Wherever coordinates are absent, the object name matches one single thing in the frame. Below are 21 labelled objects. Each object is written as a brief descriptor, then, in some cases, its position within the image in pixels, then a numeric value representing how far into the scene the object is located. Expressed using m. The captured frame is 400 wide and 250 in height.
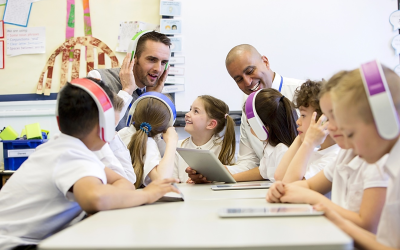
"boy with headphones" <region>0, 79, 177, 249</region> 1.04
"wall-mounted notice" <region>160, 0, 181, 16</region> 3.29
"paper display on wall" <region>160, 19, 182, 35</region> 3.30
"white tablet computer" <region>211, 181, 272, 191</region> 1.57
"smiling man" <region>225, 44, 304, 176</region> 2.64
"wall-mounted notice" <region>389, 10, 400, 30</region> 3.15
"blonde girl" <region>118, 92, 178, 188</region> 2.08
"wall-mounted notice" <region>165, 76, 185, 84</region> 3.31
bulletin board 3.43
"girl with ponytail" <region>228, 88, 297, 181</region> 1.97
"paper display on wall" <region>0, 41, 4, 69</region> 3.57
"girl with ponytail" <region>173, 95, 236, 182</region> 2.51
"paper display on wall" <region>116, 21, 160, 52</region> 3.39
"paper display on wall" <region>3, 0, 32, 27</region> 3.55
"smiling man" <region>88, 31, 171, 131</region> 2.78
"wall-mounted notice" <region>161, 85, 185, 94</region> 3.31
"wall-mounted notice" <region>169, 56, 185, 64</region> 3.31
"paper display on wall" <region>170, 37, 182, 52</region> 3.30
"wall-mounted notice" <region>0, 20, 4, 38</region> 3.58
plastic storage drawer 3.08
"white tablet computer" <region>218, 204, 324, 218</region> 0.83
